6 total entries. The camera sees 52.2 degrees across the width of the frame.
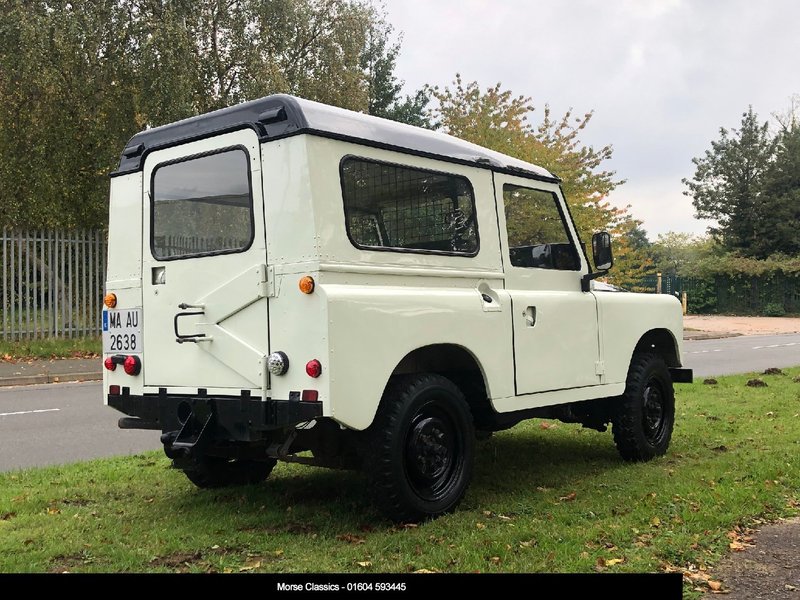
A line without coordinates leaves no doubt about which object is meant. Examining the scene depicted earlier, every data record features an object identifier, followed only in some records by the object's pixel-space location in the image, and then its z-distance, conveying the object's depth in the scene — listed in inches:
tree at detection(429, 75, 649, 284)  990.4
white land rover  181.0
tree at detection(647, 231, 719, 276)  2625.5
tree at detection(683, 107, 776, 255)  1849.2
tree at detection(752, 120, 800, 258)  1790.1
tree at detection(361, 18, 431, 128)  1712.6
